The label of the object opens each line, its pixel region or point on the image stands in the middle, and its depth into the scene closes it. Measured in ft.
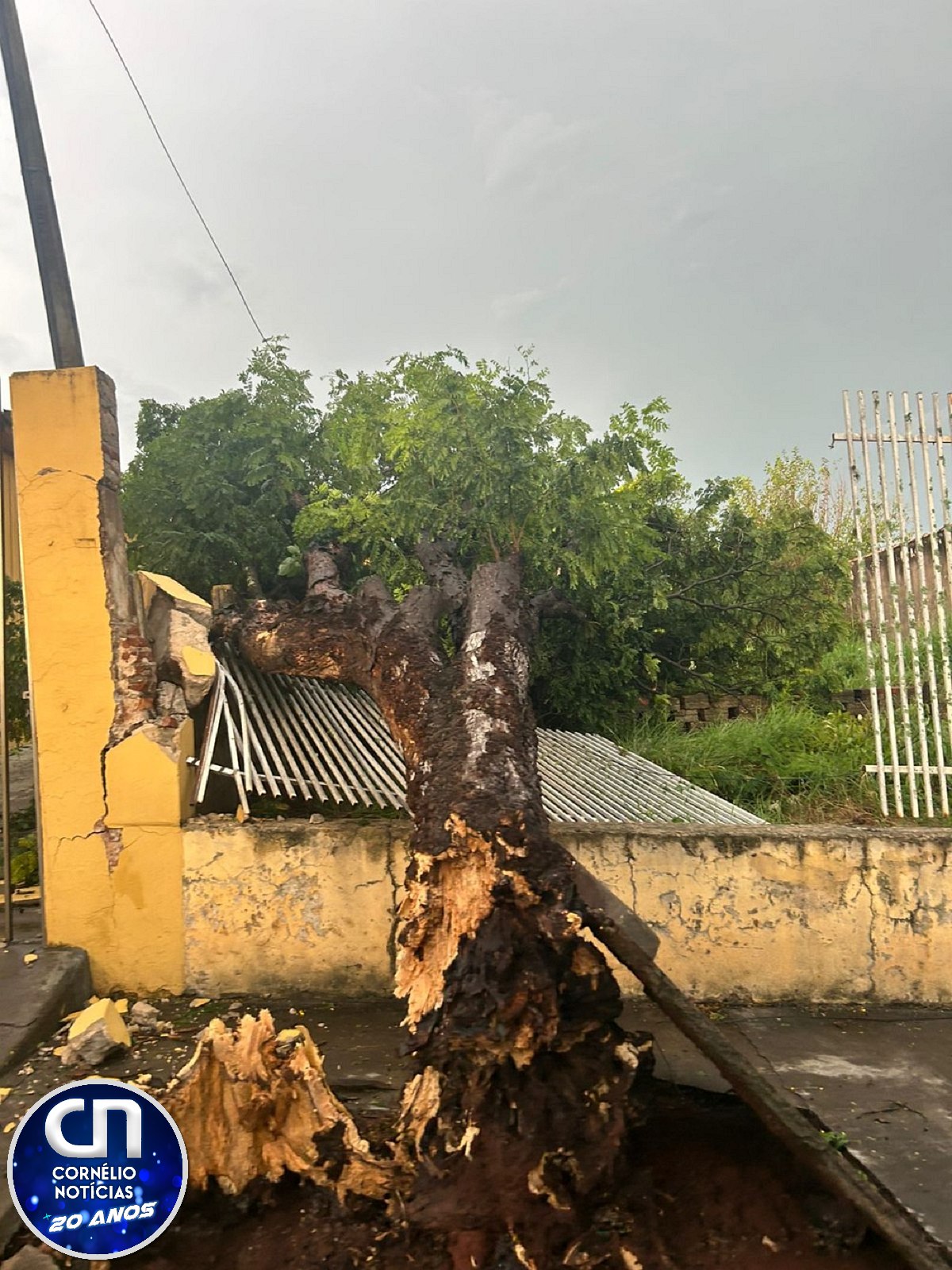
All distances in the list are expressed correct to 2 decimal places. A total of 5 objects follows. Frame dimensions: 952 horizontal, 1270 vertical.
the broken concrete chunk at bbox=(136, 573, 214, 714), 16.87
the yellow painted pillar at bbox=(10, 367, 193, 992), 15.61
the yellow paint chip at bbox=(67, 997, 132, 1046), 12.84
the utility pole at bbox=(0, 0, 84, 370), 28.22
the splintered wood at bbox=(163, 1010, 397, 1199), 9.18
